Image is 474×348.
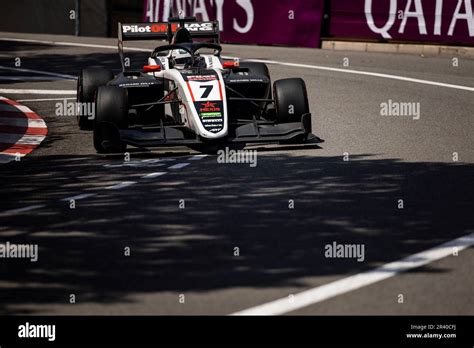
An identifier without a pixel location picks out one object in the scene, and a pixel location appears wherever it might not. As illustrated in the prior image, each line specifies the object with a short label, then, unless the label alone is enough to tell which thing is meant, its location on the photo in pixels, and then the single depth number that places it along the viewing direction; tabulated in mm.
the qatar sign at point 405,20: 23297
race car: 11867
